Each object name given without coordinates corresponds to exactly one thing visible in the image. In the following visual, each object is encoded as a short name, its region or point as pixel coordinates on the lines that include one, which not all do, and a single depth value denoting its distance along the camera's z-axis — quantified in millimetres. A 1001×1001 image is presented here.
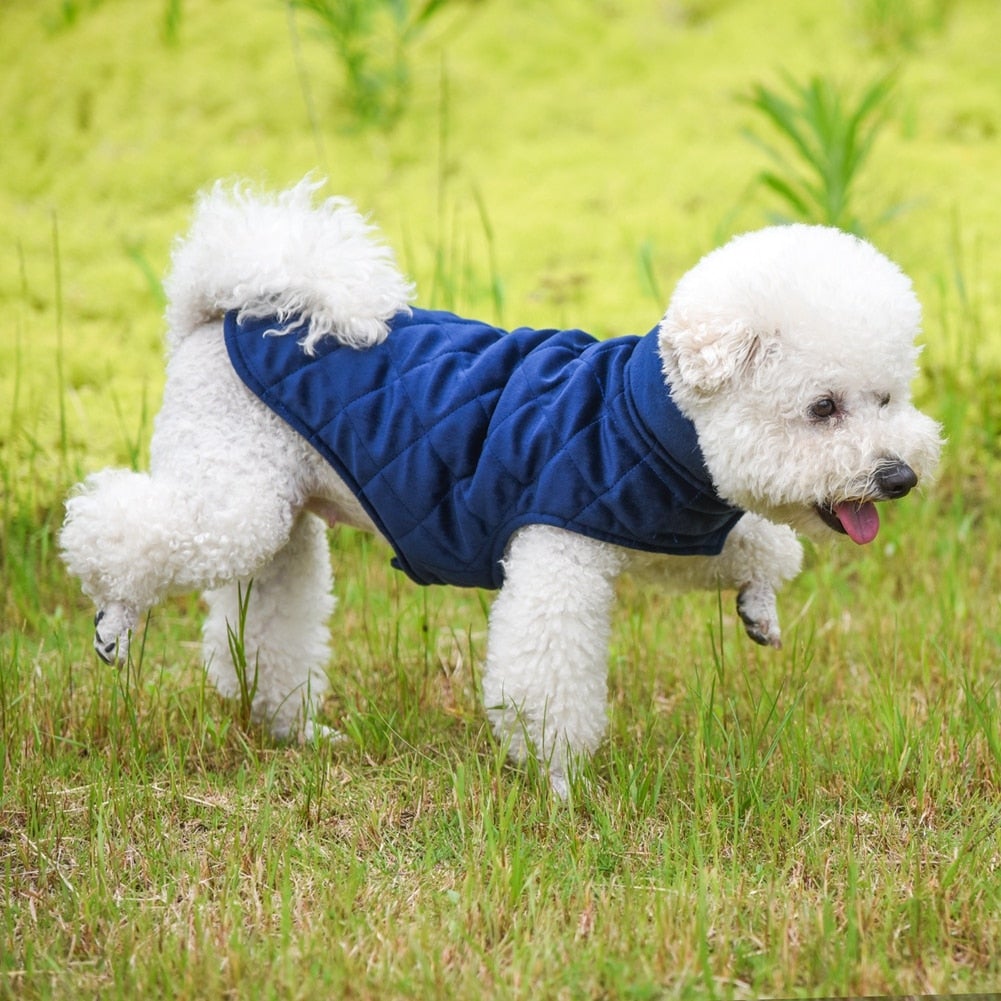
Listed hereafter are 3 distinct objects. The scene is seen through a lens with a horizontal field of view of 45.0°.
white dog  2201
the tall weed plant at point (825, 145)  4078
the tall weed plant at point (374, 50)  4770
